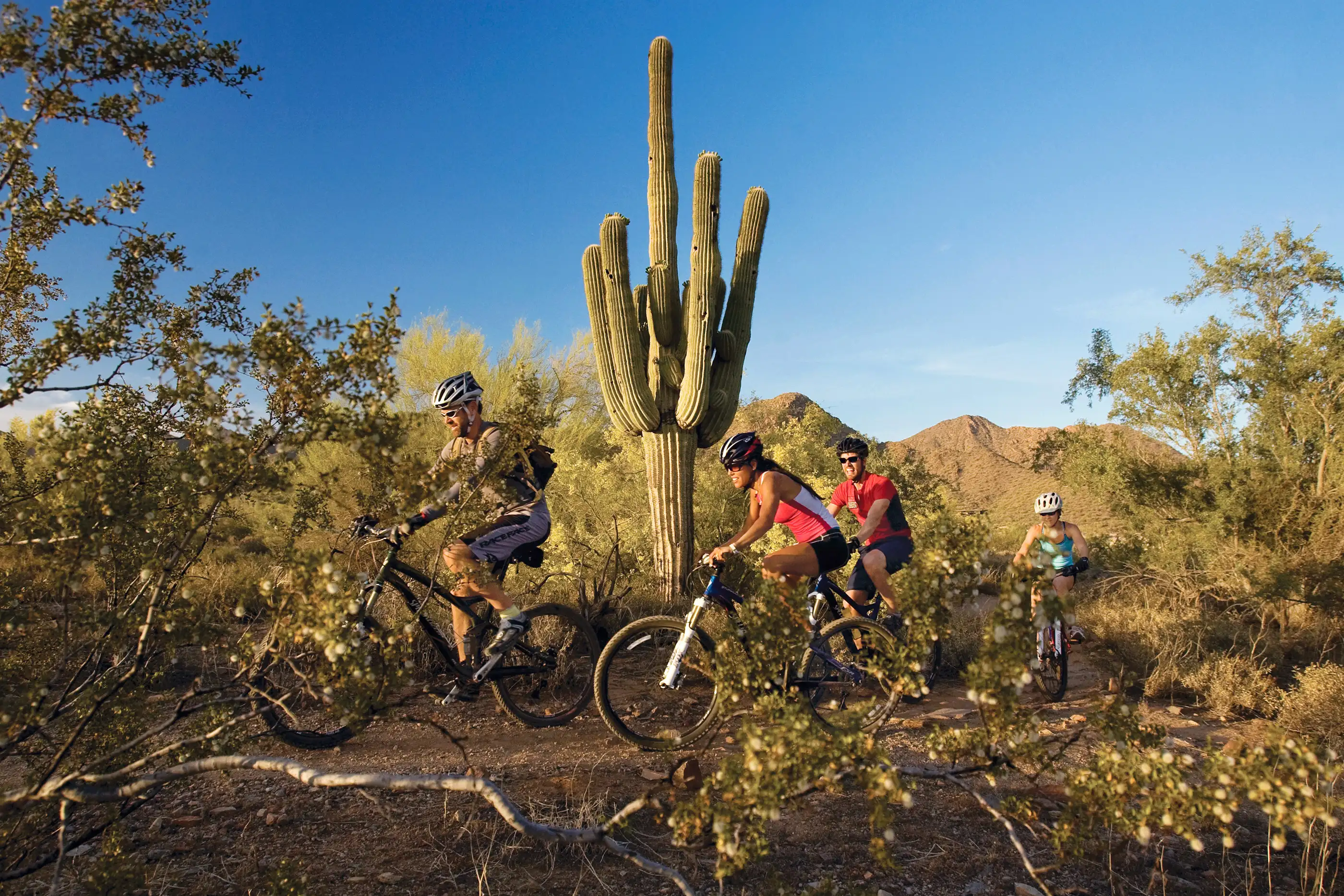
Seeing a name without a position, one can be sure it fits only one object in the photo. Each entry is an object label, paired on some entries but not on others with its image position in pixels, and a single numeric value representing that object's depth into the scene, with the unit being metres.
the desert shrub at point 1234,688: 6.18
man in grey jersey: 4.17
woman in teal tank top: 6.41
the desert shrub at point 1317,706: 5.50
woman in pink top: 4.69
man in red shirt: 5.56
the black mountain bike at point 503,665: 4.37
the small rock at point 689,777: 3.80
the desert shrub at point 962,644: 7.16
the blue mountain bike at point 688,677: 4.52
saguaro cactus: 9.20
